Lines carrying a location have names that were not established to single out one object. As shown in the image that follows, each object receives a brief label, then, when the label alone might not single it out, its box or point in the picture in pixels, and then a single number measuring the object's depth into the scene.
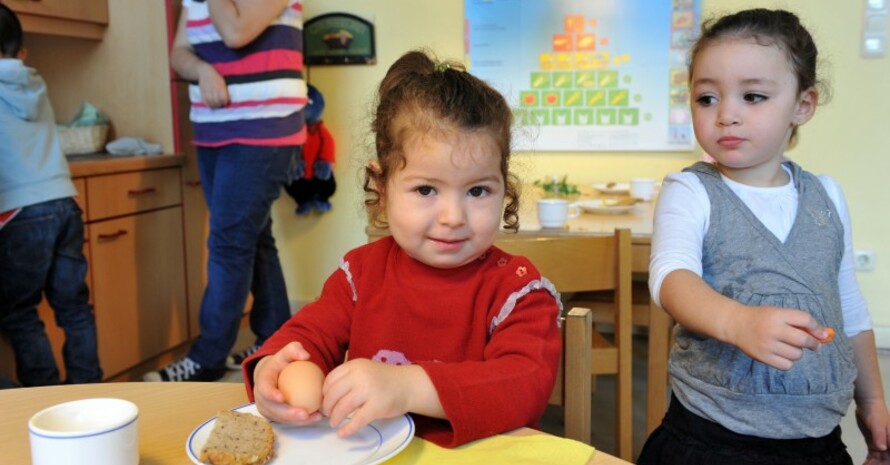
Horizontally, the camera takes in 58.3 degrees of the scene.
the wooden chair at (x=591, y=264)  1.42
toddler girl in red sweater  0.81
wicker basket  3.06
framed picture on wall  3.71
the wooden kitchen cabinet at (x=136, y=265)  2.79
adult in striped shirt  2.59
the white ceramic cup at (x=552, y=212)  1.99
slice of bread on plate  0.67
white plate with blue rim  0.69
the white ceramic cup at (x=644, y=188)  2.68
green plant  2.84
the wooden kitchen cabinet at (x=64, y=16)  2.77
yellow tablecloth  0.72
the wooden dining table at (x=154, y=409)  0.74
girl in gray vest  1.07
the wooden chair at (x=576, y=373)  0.94
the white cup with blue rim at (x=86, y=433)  0.62
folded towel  3.04
